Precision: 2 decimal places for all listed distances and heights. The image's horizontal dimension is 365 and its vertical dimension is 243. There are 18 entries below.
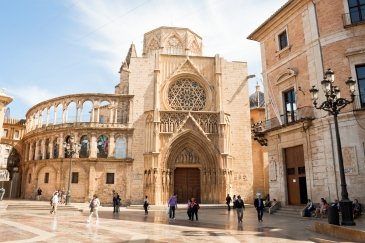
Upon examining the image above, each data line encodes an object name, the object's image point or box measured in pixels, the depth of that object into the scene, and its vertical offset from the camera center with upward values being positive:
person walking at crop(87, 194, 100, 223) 14.12 -0.98
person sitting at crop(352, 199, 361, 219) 12.69 -1.17
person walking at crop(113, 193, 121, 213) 20.03 -1.08
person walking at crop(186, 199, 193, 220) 15.80 -1.31
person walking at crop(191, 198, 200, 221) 15.75 -1.29
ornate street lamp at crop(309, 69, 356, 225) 9.91 +2.80
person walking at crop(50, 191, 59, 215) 18.66 -1.03
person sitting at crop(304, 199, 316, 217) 14.89 -1.31
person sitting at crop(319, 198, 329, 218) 14.17 -1.21
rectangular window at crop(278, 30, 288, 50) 18.93 +8.93
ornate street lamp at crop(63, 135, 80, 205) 27.06 +3.49
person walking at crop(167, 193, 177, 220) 16.73 -1.17
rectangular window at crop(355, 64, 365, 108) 14.77 +5.11
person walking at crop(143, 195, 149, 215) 19.57 -1.34
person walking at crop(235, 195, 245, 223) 14.29 -1.13
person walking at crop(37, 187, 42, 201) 28.93 -0.81
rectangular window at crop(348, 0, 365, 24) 15.02 +8.47
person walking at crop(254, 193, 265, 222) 14.65 -1.15
